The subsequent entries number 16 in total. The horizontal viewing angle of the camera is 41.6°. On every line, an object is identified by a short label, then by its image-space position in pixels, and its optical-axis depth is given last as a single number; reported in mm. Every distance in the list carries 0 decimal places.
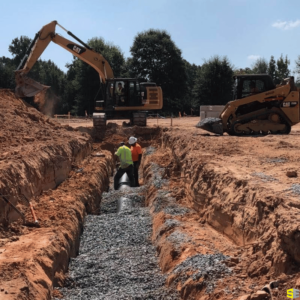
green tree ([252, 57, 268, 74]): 52275
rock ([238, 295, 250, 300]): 4414
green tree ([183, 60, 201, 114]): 47850
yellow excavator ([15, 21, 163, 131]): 20578
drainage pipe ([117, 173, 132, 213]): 11672
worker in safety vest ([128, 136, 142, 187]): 15117
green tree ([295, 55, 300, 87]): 46656
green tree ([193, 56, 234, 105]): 45938
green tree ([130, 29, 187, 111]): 47759
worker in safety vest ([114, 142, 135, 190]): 13797
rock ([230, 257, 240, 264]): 5664
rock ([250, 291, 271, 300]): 4277
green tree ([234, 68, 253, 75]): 49106
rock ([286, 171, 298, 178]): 7609
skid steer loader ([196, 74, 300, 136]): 16203
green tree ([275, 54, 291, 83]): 49375
